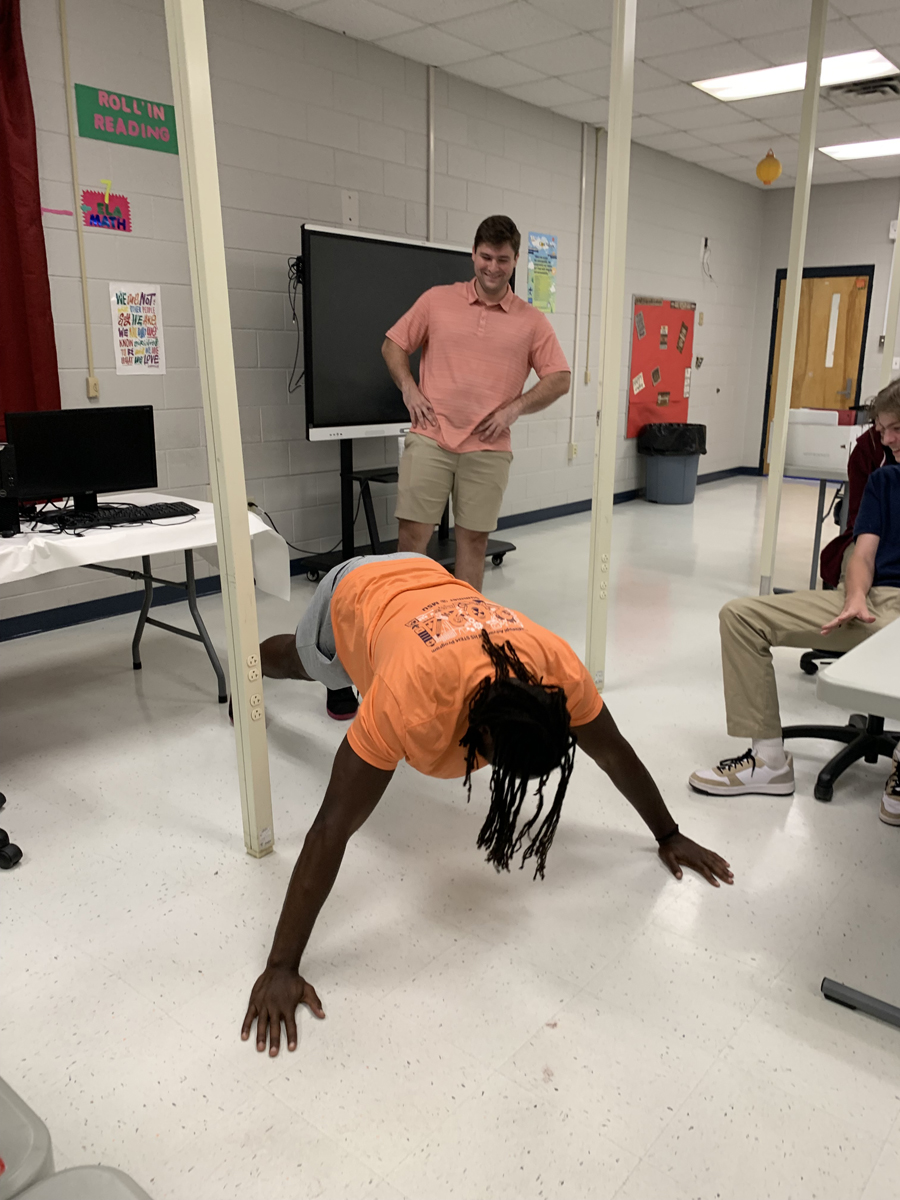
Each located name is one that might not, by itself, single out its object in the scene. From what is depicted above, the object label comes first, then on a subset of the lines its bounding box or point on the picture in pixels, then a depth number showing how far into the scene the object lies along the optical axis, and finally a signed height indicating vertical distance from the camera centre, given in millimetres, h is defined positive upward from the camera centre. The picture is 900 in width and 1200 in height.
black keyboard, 2734 -487
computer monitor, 2803 -297
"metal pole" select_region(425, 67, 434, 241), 5008 +966
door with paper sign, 8297 +238
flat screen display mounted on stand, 4309 +209
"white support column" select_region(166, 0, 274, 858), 1703 -77
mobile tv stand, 4684 -884
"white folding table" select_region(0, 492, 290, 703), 2416 -540
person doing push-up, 1419 -589
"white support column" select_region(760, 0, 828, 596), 3766 +300
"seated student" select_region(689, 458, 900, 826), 2264 -689
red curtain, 3324 +387
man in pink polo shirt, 3207 -91
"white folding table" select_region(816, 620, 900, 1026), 1271 -462
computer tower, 2516 -370
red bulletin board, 7359 -10
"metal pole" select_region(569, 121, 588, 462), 6246 +453
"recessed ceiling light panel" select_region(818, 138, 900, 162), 6703 +1592
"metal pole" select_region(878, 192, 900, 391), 4570 +271
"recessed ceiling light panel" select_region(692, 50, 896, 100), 4973 +1628
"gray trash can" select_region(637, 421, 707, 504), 7367 -788
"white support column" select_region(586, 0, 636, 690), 2617 +120
